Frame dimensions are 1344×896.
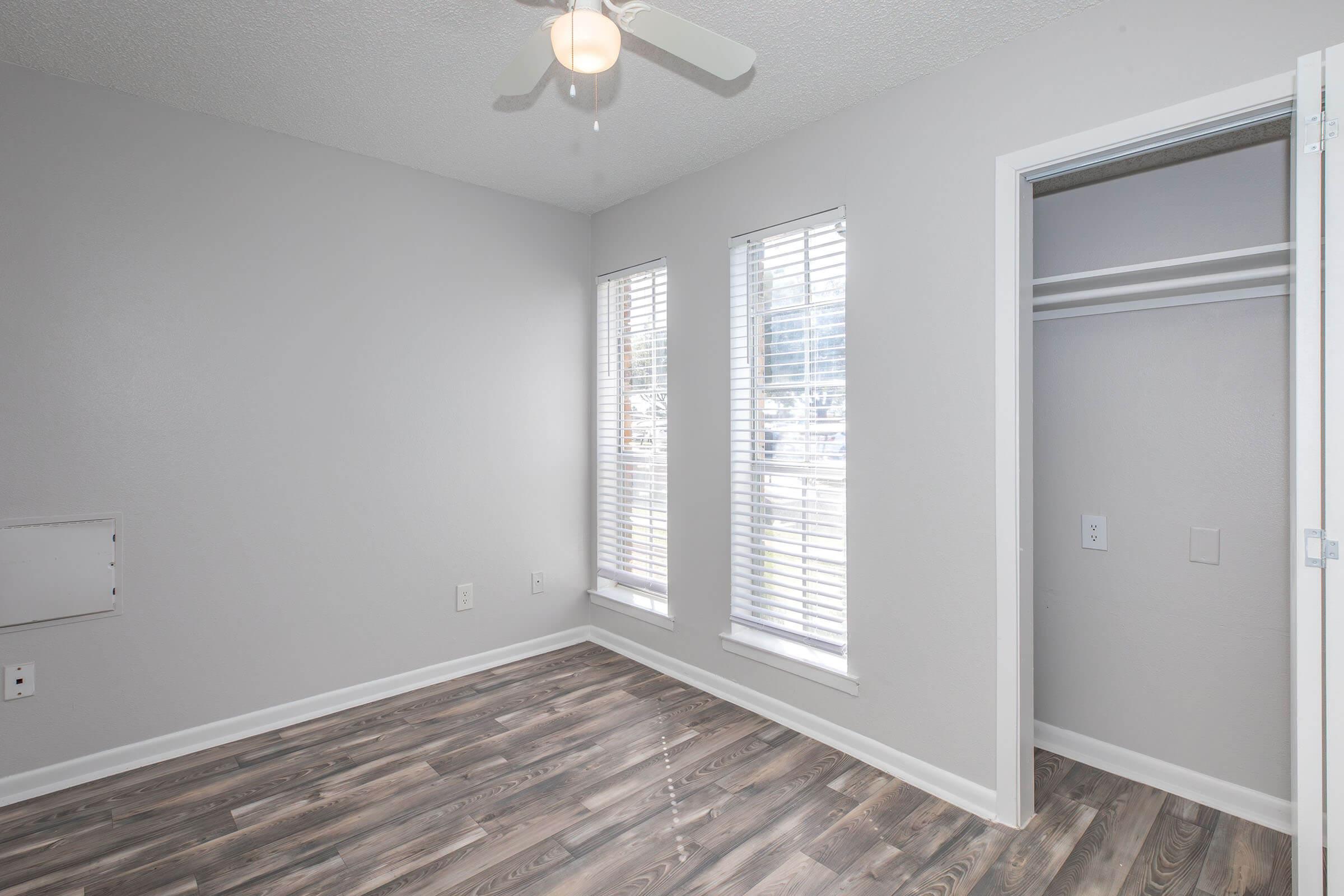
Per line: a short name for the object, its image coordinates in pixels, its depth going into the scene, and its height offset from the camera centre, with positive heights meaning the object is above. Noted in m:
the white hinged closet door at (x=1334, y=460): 1.50 -0.03
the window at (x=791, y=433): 2.81 +0.07
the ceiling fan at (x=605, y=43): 1.49 +1.00
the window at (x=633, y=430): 3.67 +0.10
